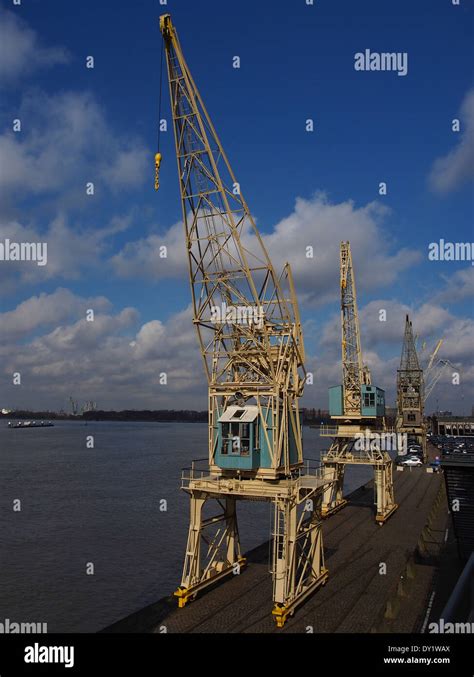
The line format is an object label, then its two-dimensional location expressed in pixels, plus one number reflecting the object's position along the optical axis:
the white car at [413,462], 86.44
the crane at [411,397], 95.86
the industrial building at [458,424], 187.00
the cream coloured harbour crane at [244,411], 25.50
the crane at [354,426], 45.53
